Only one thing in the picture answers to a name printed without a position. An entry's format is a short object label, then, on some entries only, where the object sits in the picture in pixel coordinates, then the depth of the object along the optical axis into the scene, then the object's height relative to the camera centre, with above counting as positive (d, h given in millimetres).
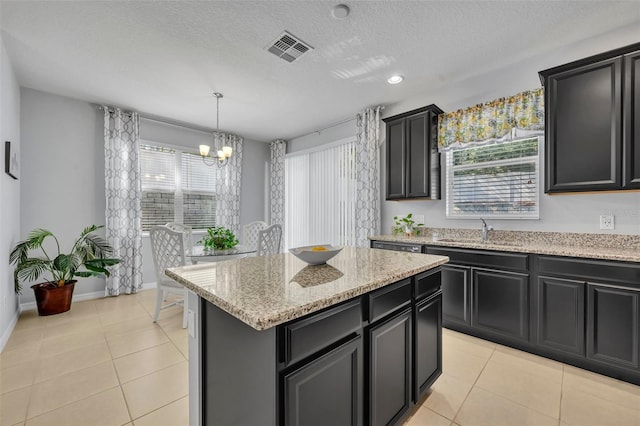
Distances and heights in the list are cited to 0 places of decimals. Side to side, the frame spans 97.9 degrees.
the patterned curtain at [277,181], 5820 +629
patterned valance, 2721 +973
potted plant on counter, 3641 -205
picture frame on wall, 2712 +528
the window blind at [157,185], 4527 +447
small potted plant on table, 3415 -369
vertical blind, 4695 +281
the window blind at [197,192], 4992 +360
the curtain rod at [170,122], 4094 +1514
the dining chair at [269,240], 3652 -392
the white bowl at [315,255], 1581 -251
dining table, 3156 -498
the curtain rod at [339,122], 4367 +1525
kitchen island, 962 -542
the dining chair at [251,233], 4730 -376
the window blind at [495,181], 2879 +337
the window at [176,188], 4562 +405
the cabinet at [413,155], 3342 +702
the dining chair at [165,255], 3049 -484
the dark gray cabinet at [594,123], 2117 +713
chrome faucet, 2990 -217
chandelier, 3641 +962
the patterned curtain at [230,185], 5289 +503
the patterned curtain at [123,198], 4047 +198
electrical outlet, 2402 -91
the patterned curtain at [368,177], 4051 +500
